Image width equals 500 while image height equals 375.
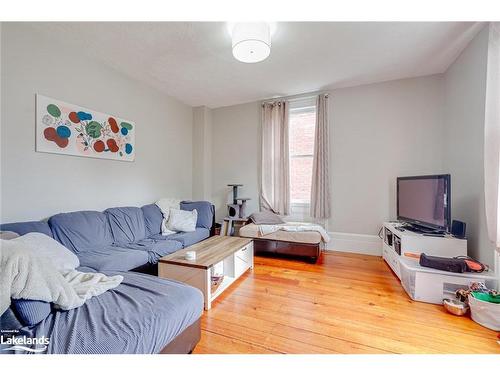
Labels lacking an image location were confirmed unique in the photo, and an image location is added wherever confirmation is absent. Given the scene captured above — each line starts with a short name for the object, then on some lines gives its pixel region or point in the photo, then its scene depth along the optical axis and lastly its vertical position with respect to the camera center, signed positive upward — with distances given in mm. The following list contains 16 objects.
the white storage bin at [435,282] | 1875 -857
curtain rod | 3583 +1469
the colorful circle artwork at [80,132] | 2129 +548
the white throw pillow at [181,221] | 2988 -534
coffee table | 1845 -745
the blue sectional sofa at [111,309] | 958 -669
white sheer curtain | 1697 +383
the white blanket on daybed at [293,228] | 3107 -644
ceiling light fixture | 1831 +1210
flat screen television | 2175 -181
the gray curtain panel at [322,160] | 3520 +382
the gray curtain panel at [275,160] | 3748 +408
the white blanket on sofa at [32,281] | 935 -458
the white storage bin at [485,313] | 1593 -940
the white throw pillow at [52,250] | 1511 -503
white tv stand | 2152 -606
